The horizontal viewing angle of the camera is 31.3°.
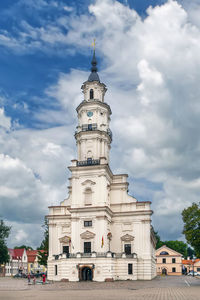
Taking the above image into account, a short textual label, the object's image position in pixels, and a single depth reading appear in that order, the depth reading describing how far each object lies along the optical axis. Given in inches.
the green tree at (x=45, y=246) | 2896.2
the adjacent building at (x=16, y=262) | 4349.7
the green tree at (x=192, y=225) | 1578.5
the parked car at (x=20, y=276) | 3156.7
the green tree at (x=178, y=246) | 5352.9
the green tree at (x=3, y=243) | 3161.9
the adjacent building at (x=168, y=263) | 4050.2
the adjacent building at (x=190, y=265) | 4762.6
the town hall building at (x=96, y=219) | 2174.0
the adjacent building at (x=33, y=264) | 4982.8
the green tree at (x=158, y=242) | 5076.8
